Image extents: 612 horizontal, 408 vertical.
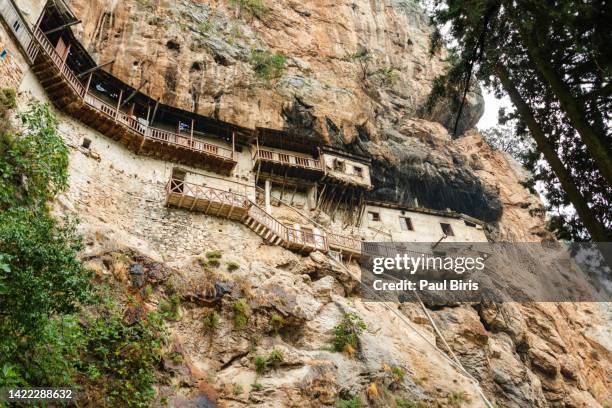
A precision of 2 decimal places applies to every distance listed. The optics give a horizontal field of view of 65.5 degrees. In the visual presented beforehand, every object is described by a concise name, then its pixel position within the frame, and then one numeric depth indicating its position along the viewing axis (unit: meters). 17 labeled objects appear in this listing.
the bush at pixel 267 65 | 30.89
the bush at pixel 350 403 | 14.81
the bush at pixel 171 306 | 15.46
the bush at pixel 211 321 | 15.98
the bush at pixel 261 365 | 15.16
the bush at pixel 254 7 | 36.99
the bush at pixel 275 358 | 15.48
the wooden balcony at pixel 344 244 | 25.00
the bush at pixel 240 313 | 16.42
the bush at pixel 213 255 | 19.14
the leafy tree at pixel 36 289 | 8.77
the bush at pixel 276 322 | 17.00
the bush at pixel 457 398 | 18.33
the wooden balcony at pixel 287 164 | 27.15
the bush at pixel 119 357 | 11.36
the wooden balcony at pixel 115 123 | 19.33
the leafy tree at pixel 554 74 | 7.80
